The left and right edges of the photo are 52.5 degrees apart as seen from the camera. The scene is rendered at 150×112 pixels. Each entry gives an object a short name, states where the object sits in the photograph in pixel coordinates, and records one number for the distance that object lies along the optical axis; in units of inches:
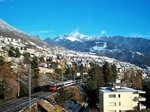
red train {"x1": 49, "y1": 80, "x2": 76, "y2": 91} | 1414.8
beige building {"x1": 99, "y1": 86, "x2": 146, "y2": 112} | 1307.9
